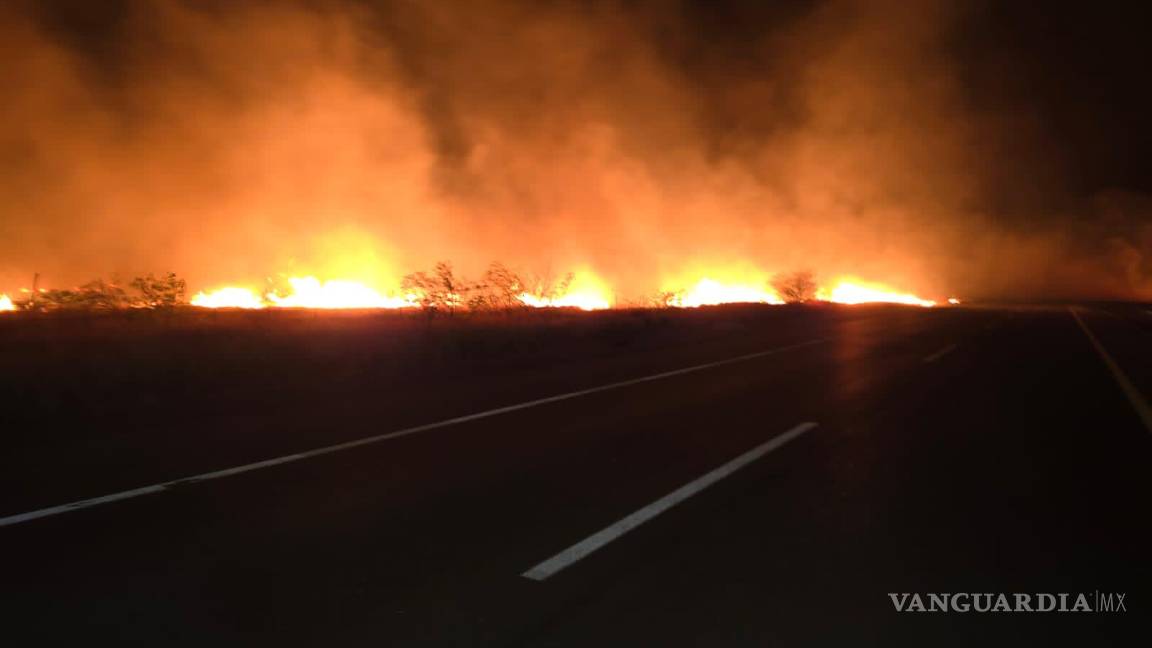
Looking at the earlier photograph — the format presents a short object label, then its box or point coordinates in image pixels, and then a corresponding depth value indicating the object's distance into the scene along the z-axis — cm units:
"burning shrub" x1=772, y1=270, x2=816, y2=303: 4022
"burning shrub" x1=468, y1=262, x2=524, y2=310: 2044
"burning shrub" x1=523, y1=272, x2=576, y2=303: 2262
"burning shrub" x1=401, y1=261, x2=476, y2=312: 1881
